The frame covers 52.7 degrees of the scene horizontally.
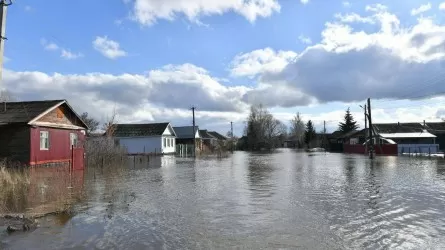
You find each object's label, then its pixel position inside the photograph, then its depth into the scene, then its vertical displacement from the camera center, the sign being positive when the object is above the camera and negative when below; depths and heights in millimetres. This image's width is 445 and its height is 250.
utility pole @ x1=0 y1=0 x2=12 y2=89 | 11061 +3106
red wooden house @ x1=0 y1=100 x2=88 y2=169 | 25438 +1021
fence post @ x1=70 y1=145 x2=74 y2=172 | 28088 -553
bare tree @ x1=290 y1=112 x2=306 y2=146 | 163225 +6728
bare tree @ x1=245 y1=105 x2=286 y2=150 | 119875 +4230
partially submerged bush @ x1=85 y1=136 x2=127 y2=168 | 33781 -347
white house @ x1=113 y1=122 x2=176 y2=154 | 63906 +1395
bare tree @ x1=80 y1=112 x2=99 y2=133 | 82294 +4857
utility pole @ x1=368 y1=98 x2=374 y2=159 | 54500 +3237
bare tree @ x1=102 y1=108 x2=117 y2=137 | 42031 +1992
